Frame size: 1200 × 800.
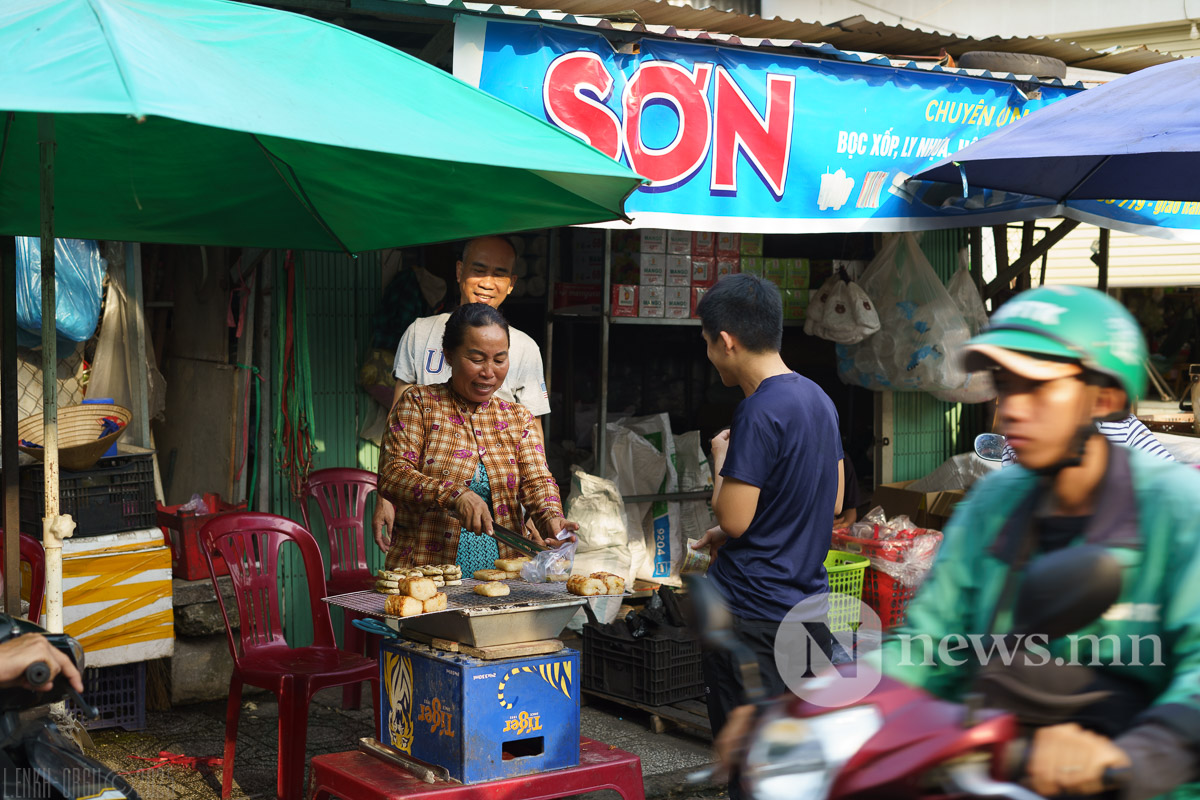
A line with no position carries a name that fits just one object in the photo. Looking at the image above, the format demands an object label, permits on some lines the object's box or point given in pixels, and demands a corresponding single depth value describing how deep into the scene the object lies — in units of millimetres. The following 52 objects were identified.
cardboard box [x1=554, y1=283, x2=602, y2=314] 6672
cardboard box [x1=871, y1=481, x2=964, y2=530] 7176
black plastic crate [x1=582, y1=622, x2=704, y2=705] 5559
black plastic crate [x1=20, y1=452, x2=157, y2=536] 5250
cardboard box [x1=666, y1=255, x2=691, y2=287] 6805
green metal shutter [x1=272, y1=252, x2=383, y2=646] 6262
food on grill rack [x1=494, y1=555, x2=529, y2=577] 3893
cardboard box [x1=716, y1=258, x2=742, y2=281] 7031
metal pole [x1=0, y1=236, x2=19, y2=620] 3369
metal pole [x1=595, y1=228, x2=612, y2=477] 6465
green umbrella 2408
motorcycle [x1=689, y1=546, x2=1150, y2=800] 1562
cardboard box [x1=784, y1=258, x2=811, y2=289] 7328
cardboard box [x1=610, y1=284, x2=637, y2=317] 6566
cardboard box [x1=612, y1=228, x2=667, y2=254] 6672
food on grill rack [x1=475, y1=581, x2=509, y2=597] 3562
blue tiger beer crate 3463
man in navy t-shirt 3281
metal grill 3465
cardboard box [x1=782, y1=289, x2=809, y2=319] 7336
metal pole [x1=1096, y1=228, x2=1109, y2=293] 7949
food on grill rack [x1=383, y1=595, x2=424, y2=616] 3365
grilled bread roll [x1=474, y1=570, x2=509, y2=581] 3851
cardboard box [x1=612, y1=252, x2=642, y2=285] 6664
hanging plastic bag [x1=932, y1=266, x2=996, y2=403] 7172
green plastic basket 6004
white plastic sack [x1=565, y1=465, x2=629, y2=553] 6344
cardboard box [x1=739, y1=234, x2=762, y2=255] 7172
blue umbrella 4582
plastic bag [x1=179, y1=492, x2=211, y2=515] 5910
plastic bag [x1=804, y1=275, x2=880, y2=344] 7023
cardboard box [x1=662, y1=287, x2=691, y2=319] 6785
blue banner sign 5188
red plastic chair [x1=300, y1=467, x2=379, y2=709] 5840
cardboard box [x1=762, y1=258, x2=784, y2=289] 7223
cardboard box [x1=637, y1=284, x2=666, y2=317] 6664
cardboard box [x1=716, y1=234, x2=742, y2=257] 7035
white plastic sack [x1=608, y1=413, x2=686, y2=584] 6988
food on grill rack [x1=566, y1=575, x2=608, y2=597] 3570
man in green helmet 1644
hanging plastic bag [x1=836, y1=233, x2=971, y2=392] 7055
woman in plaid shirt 4160
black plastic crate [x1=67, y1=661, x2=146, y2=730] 5434
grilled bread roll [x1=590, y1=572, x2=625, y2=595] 3617
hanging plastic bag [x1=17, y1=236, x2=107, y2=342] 5504
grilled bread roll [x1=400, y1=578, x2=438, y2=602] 3455
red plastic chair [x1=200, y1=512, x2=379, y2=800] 4301
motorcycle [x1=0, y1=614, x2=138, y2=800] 2385
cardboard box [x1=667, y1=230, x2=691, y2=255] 6820
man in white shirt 5387
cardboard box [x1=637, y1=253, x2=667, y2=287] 6668
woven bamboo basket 5055
